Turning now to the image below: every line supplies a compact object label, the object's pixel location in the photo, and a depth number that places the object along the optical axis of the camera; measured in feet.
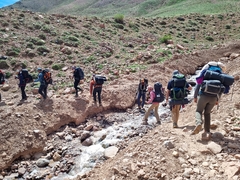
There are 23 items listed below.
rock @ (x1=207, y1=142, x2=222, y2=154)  17.73
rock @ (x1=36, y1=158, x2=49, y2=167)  28.22
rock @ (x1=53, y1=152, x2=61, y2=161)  29.32
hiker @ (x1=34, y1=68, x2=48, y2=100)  36.99
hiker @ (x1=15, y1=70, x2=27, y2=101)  37.35
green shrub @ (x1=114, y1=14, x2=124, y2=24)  111.24
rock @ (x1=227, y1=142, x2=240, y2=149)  17.81
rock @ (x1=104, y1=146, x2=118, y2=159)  28.09
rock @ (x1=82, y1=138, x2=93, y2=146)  32.04
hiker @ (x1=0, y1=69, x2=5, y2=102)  38.31
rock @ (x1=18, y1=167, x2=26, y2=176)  27.09
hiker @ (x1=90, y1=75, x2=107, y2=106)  37.32
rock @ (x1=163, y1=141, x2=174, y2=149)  18.94
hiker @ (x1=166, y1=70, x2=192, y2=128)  23.72
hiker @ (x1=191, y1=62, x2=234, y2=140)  18.24
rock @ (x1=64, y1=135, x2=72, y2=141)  33.47
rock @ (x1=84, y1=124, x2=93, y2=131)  35.78
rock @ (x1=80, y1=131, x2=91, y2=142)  33.39
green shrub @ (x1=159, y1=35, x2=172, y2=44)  90.74
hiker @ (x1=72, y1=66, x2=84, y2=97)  39.17
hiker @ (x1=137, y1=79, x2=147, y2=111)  38.68
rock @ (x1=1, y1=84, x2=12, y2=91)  47.32
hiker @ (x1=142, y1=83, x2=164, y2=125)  31.35
